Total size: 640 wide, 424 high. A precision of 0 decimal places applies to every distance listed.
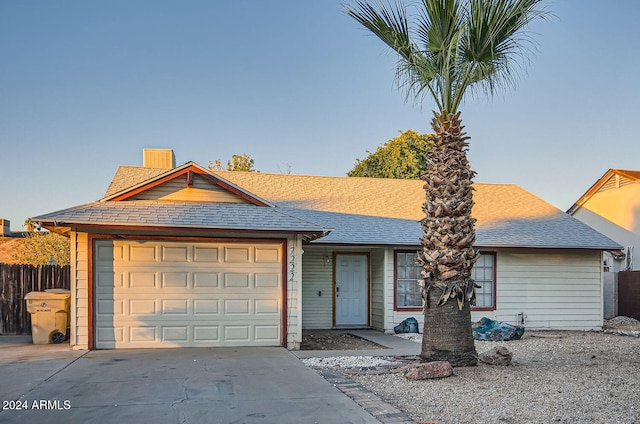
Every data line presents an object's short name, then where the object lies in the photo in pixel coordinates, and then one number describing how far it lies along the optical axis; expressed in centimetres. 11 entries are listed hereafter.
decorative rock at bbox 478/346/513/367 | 971
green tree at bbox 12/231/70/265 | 2411
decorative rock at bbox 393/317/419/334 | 1503
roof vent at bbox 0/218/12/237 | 3247
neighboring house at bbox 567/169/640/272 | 2342
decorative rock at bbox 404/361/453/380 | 850
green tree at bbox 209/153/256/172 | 3709
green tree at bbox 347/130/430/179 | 3453
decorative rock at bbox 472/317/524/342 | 1366
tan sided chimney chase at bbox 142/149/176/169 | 1861
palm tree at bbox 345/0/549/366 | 912
